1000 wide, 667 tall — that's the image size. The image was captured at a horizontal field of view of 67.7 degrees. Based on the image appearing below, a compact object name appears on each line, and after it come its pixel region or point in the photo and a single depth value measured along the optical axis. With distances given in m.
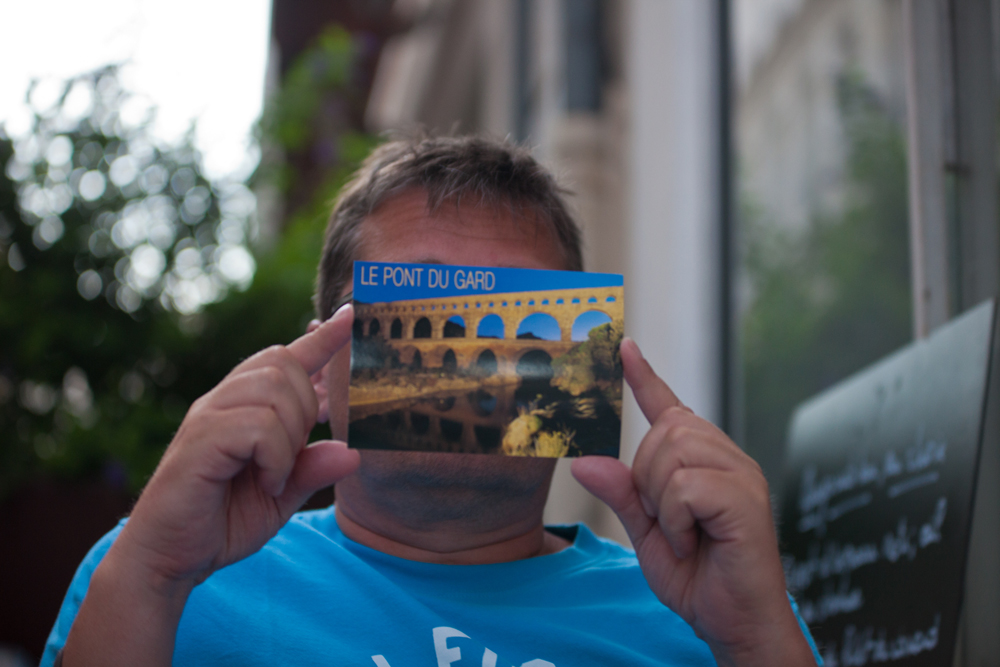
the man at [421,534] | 0.80
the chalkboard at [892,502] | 1.13
